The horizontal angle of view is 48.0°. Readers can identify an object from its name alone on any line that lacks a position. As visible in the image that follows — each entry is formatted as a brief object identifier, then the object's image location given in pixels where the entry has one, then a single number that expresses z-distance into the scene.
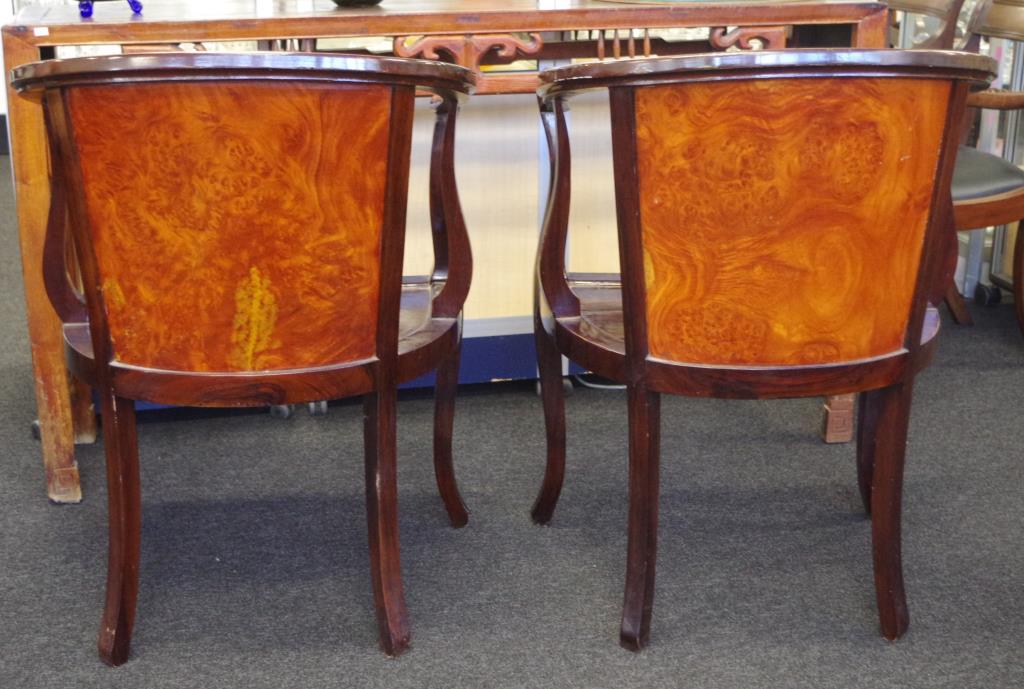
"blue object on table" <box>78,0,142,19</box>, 1.93
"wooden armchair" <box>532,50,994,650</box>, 1.30
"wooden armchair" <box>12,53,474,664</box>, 1.28
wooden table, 1.85
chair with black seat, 2.44
